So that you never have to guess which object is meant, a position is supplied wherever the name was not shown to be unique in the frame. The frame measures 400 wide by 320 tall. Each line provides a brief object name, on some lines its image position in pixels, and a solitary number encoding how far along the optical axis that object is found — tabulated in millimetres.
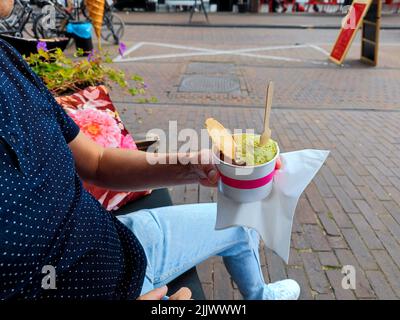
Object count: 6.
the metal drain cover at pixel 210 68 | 7309
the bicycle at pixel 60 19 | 8711
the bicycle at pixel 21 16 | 8438
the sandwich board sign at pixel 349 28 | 7383
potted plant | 2062
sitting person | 920
